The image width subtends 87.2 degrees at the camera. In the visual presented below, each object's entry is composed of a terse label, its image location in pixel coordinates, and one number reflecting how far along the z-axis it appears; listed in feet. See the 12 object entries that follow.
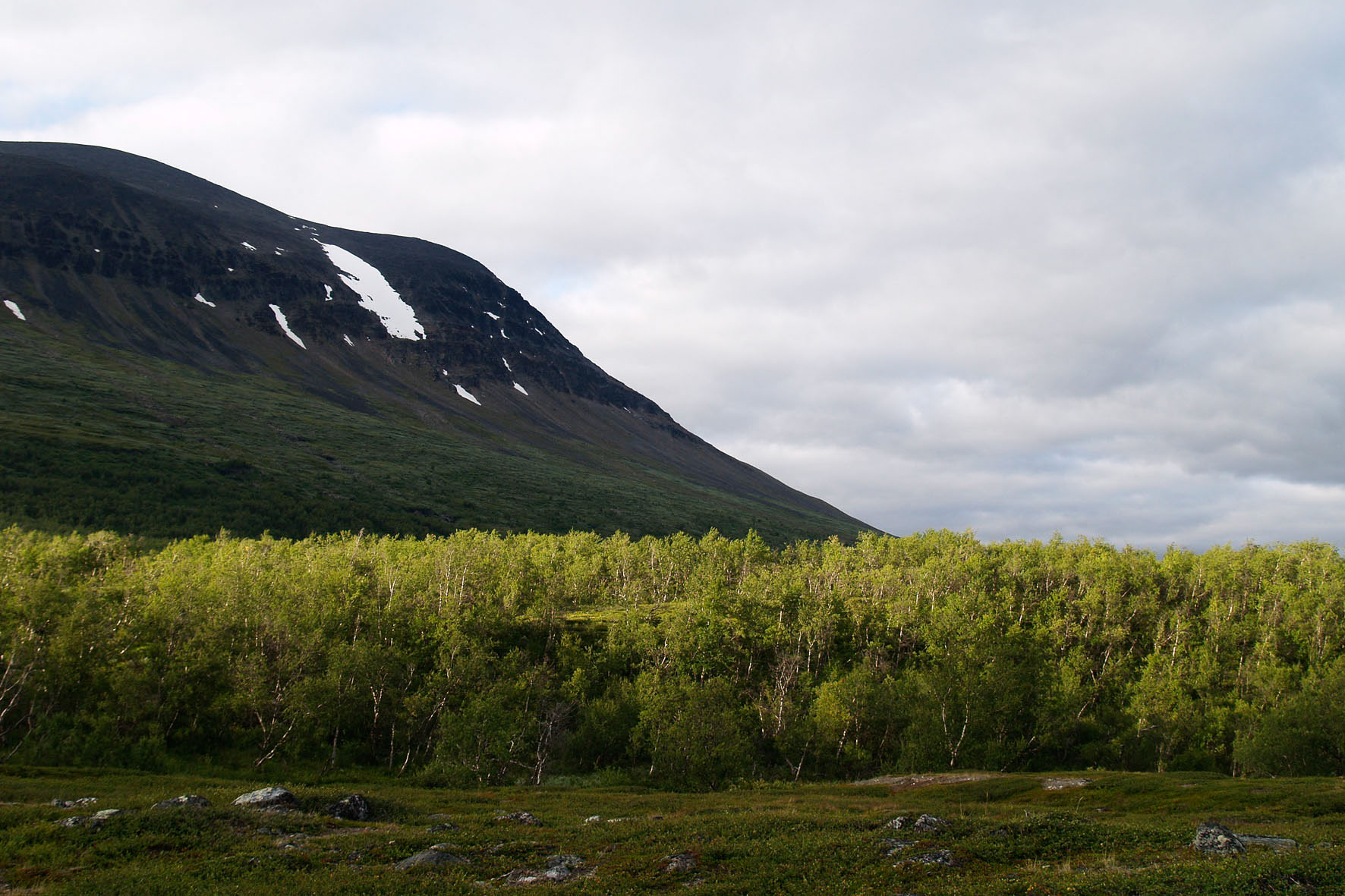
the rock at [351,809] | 148.25
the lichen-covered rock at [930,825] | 123.65
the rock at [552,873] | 103.19
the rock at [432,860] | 107.55
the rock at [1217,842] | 98.43
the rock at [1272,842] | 103.27
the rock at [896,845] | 109.60
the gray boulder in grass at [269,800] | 143.23
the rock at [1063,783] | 224.74
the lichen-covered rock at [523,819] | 156.35
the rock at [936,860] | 101.96
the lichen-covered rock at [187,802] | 131.23
